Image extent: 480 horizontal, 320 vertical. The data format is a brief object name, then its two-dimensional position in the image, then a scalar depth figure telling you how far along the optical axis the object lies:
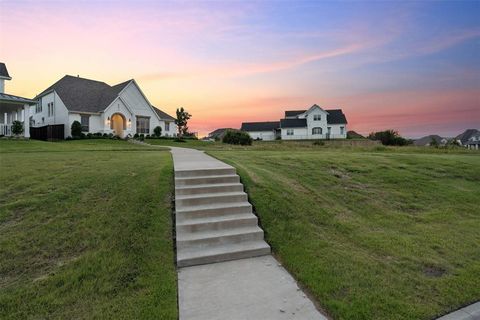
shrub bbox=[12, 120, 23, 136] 22.09
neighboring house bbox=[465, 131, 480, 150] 71.19
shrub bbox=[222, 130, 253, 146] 30.28
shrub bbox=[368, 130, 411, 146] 39.28
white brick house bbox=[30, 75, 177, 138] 30.11
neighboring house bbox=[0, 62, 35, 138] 21.96
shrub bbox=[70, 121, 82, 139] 28.47
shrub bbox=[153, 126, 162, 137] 34.62
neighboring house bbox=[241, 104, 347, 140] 57.94
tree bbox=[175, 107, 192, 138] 56.55
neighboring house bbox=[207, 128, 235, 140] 92.64
